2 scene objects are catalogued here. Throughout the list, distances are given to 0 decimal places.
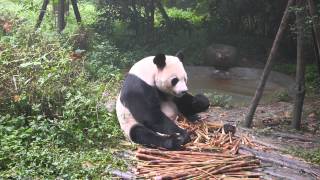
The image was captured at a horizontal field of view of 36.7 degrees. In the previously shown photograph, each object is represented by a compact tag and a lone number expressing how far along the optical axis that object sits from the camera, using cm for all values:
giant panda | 462
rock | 1465
